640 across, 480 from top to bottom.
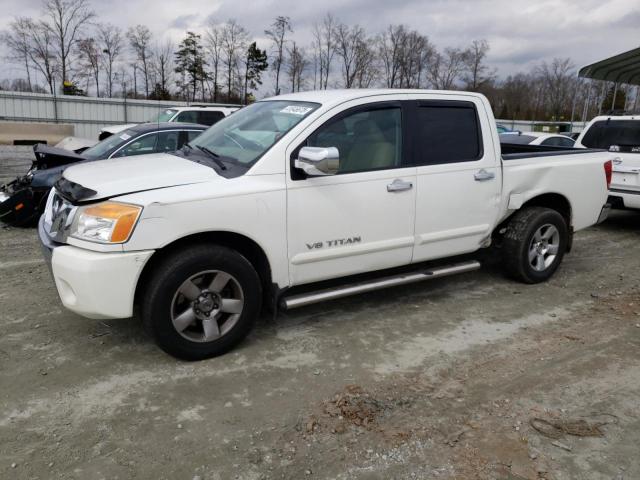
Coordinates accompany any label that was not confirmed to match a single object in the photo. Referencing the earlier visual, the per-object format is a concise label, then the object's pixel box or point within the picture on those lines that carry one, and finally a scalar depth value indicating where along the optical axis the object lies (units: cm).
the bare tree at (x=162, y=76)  4625
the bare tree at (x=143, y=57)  4553
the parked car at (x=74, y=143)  1062
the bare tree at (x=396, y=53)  4922
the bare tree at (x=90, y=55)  4309
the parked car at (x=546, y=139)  1214
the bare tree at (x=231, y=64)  4678
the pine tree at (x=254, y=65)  4778
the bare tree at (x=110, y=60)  4497
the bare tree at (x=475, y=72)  5312
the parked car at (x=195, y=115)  1457
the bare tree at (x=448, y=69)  5019
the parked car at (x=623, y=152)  749
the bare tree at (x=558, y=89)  5984
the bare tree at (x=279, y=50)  4378
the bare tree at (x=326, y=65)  4697
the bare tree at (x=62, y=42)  4031
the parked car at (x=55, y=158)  709
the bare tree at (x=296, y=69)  4553
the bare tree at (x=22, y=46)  4019
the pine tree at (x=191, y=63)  4661
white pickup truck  337
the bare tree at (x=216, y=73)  4656
